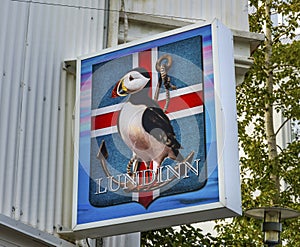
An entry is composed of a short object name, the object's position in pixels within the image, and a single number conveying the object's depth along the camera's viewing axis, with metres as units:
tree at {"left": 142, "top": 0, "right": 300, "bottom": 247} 20.23
